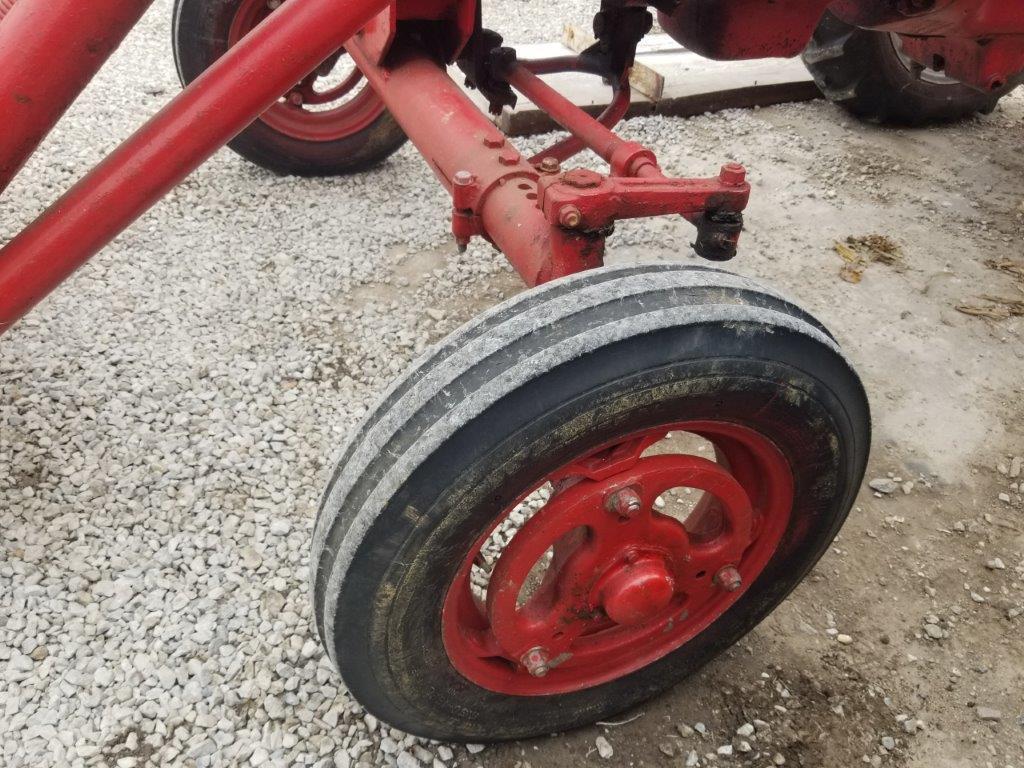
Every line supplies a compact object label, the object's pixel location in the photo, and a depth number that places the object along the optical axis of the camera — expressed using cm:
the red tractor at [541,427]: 112
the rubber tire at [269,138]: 292
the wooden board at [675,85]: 374
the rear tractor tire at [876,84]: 363
